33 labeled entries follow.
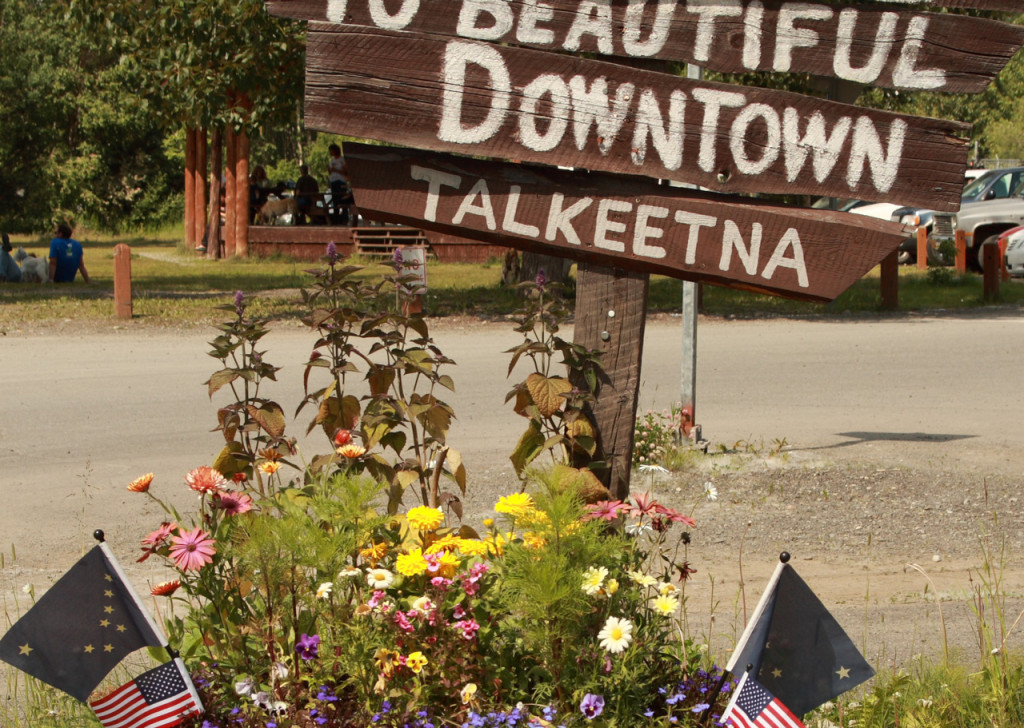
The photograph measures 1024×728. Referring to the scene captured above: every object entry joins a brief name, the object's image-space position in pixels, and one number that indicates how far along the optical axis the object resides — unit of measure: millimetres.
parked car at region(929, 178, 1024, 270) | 43937
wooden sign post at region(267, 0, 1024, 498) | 6301
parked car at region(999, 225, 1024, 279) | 39312
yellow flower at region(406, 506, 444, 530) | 6035
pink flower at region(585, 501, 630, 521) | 6047
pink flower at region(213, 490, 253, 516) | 5957
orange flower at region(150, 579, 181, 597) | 5707
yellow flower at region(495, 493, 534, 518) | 5871
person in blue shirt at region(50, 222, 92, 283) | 37344
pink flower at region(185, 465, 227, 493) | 5973
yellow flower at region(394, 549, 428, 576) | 5555
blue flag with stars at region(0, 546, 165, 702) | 5559
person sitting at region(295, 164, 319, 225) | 52937
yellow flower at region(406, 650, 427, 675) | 5219
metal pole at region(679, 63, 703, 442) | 14959
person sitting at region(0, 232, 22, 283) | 37219
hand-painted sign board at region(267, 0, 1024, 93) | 6285
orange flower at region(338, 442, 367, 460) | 6527
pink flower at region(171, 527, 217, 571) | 5480
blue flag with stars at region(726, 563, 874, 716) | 5574
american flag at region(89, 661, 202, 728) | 5496
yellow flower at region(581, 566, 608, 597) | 5352
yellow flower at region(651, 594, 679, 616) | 5536
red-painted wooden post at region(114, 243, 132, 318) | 28484
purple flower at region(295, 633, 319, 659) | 5453
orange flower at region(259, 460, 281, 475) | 6525
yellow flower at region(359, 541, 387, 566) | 5941
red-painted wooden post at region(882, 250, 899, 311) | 31687
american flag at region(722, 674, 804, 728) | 5477
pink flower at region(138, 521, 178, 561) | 5727
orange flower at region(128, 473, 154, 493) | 6055
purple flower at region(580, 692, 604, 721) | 5207
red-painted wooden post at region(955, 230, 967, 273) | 42969
